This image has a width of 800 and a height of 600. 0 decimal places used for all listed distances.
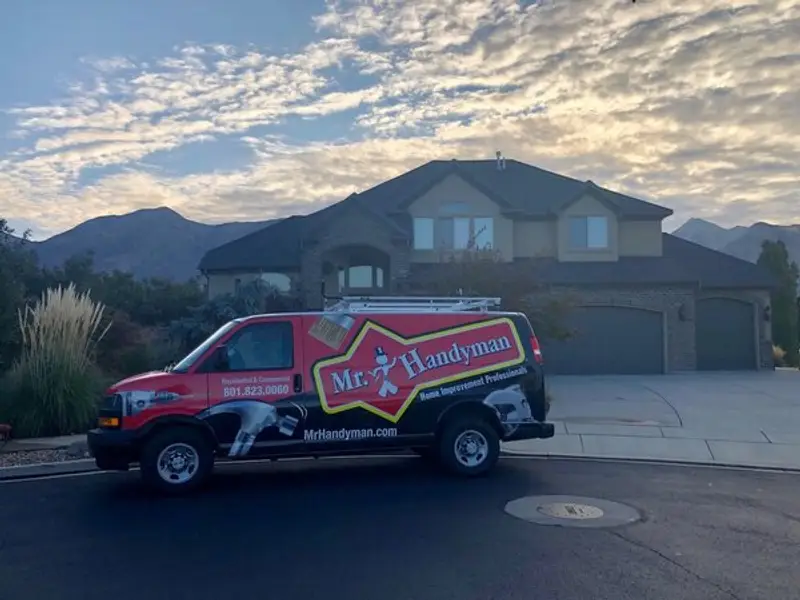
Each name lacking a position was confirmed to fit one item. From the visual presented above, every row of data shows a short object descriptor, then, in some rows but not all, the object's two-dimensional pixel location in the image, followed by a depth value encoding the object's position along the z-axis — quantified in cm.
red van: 1001
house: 2875
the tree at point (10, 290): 1573
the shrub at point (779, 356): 3366
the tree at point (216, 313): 1825
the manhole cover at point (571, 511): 866
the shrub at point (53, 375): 1416
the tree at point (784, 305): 3459
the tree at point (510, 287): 1972
